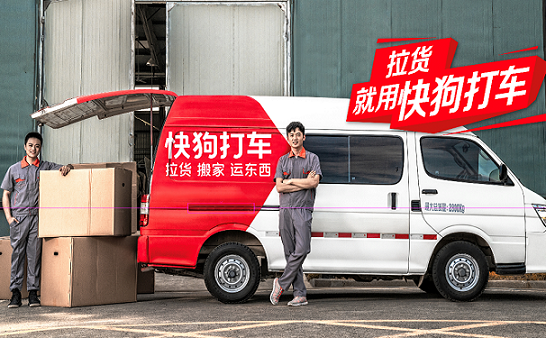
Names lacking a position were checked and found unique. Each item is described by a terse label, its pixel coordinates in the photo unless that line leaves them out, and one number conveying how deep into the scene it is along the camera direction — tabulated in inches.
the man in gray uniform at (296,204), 248.5
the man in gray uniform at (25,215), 266.8
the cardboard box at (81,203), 266.1
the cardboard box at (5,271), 285.4
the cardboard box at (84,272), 260.2
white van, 259.3
